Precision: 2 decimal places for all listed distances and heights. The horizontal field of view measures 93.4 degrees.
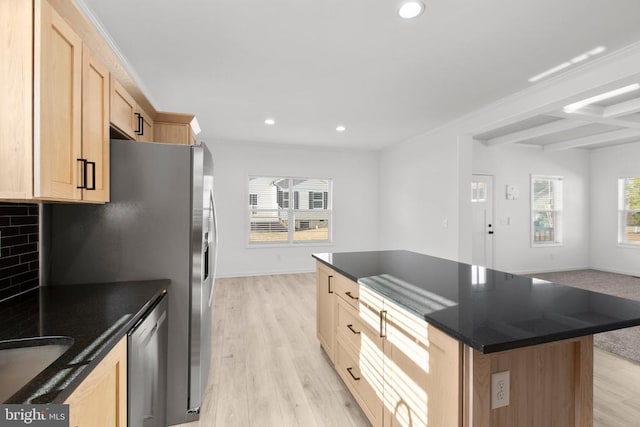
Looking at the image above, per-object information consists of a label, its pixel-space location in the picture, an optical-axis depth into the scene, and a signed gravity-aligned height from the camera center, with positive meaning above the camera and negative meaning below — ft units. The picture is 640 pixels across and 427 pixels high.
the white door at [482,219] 19.51 -0.27
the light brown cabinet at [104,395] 2.88 -1.99
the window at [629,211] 19.58 +0.33
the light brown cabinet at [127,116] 6.16 +2.29
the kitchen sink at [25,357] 3.45 -1.71
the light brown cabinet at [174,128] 9.60 +2.76
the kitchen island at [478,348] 3.46 -1.79
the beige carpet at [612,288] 9.16 -3.90
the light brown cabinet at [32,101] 3.60 +1.38
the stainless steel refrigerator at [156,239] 5.92 -0.55
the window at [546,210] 20.92 +0.37
